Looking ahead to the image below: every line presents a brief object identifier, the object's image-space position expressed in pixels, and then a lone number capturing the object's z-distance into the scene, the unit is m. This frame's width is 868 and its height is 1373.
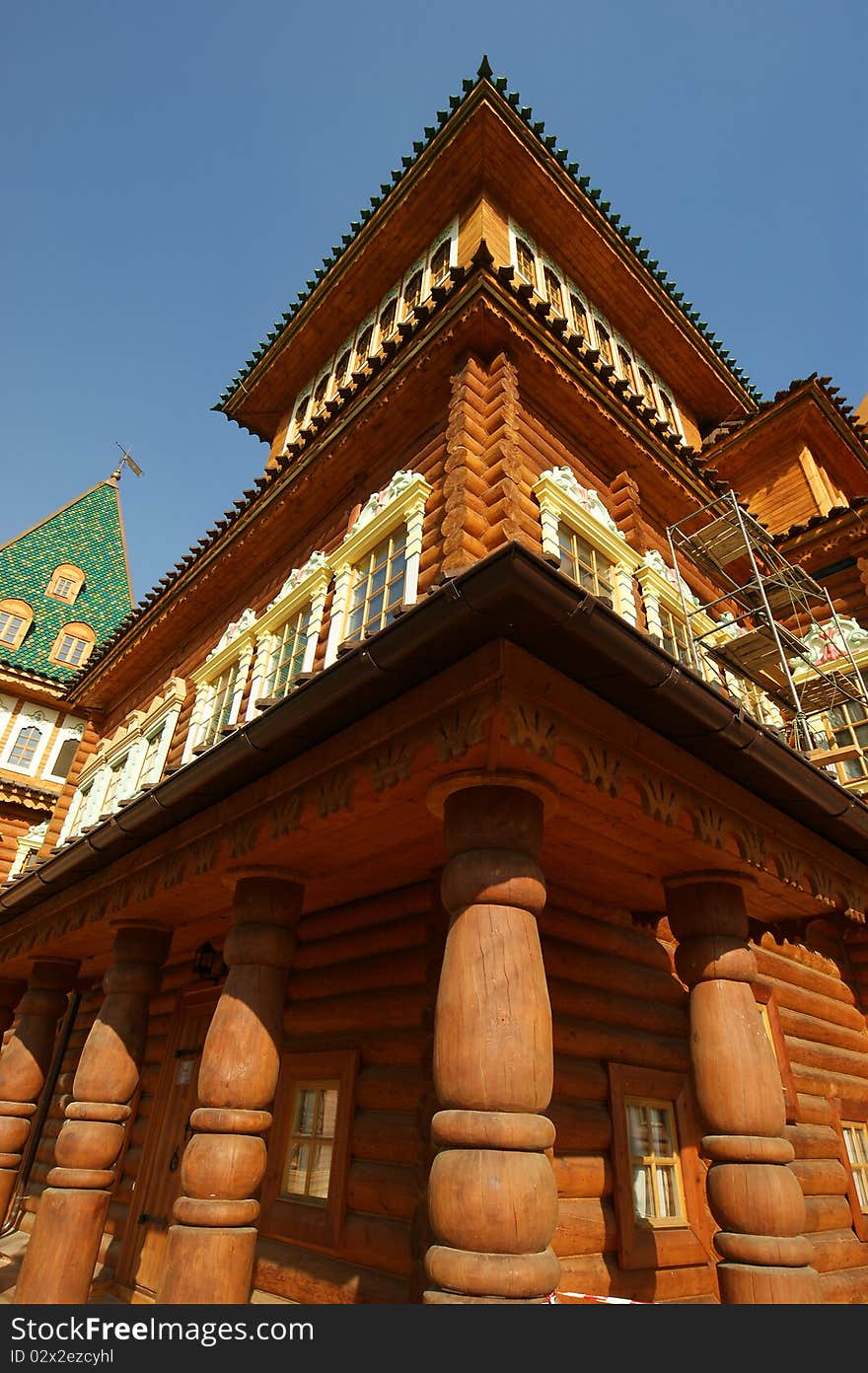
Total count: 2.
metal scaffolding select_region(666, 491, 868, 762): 9.20
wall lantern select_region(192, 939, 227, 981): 7.19
